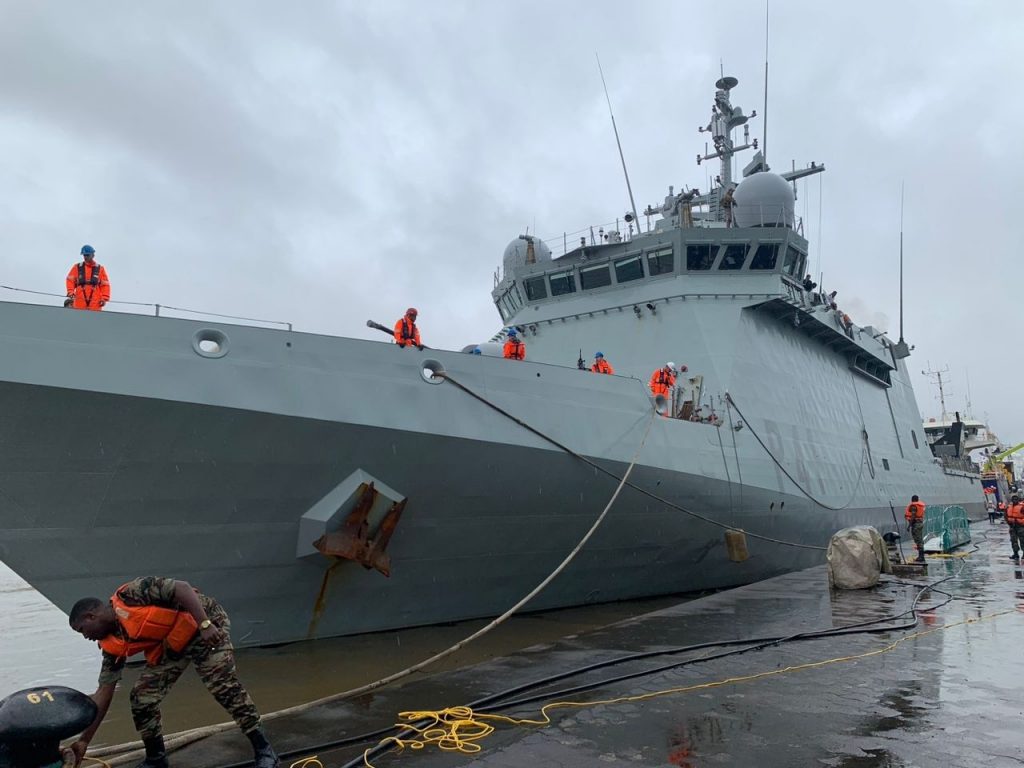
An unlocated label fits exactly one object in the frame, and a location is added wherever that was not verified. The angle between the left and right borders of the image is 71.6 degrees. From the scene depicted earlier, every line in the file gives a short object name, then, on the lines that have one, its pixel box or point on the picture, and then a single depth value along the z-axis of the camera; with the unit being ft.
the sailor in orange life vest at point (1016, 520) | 44.86
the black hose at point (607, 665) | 13.02
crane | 167.12
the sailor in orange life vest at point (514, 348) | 31.76
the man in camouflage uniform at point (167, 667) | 11.41
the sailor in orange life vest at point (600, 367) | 33.86
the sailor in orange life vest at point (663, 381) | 32.76
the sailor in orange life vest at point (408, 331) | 24.21
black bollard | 9.42
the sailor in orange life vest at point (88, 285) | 20.38
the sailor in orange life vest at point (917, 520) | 41.22
